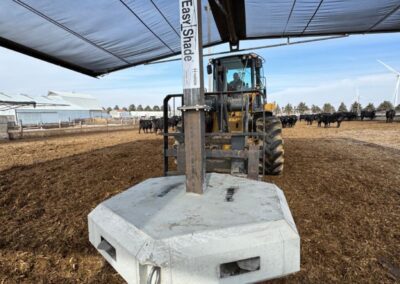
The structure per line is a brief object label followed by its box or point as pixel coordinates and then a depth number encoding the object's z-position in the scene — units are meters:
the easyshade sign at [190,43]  2.37
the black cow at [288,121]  29.96
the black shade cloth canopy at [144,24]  4.12
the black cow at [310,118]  36.55
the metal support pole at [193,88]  2.36
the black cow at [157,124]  23.64
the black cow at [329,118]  28.02
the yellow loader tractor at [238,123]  3.75
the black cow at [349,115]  41.12
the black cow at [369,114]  39.94
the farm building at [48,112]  39.21
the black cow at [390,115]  32.38
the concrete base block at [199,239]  1.46
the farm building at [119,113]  80.00
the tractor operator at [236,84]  7.09
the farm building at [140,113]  83.25
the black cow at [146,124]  24.51
